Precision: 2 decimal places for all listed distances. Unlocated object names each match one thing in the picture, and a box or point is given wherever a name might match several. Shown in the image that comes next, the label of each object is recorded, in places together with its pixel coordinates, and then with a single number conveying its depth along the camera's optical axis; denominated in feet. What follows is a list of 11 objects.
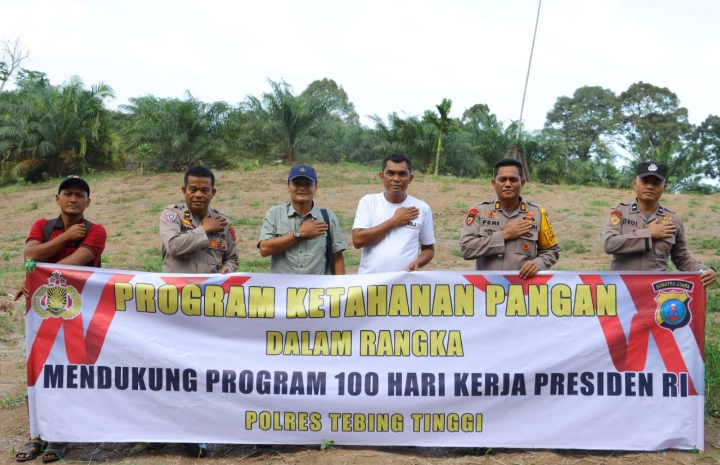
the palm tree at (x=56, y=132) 76.59
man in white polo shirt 13.12
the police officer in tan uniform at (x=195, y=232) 12.53
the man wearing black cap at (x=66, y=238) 12.29
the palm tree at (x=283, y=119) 77.36
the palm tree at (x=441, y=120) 71.74
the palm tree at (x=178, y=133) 75.56
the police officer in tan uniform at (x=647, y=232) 13.43
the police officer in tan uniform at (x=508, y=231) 12.85
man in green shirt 12.89
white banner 12.05
